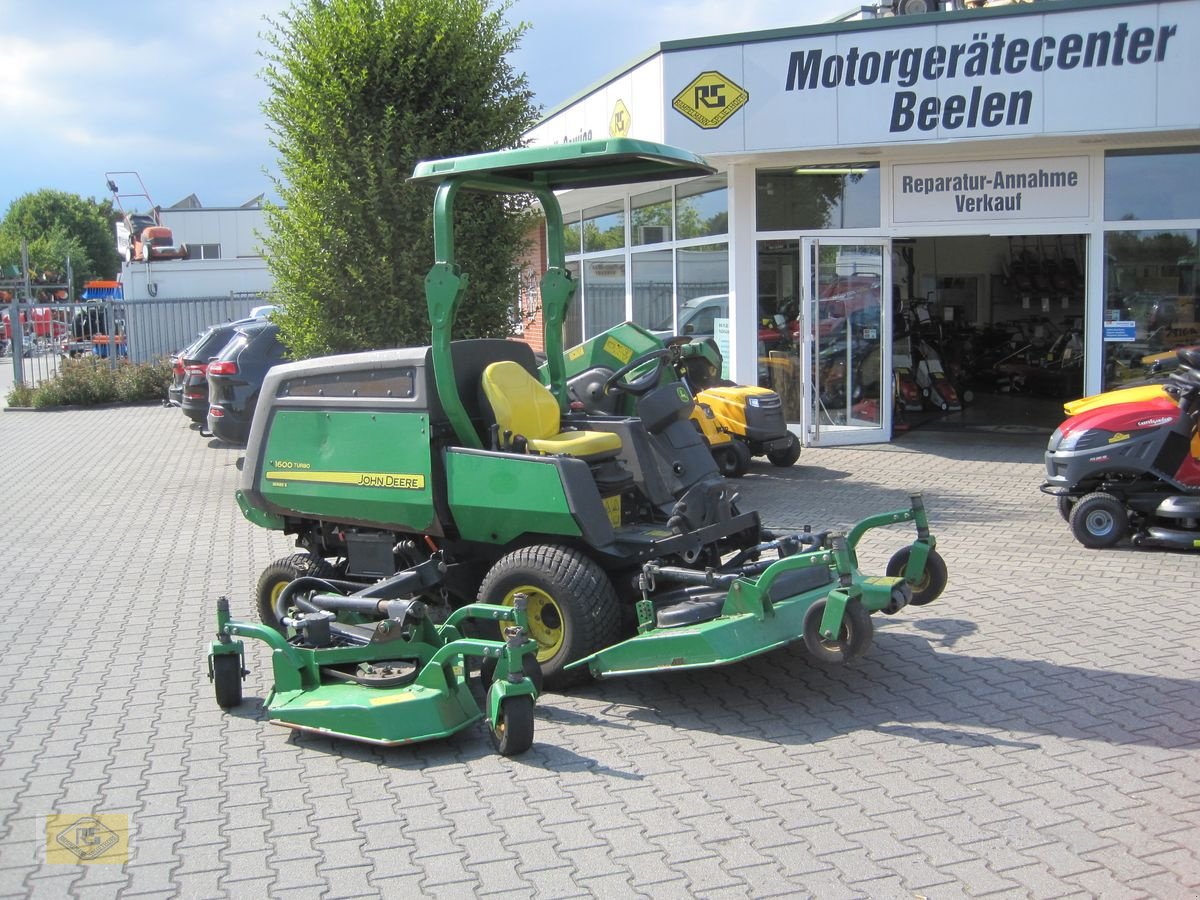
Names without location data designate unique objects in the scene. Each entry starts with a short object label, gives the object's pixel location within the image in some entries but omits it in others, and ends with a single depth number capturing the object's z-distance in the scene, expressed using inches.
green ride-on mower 199.0
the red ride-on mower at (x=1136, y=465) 309.1
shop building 458.3
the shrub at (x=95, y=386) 845.8
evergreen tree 382.0
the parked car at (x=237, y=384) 531.5
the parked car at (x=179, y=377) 635.2
